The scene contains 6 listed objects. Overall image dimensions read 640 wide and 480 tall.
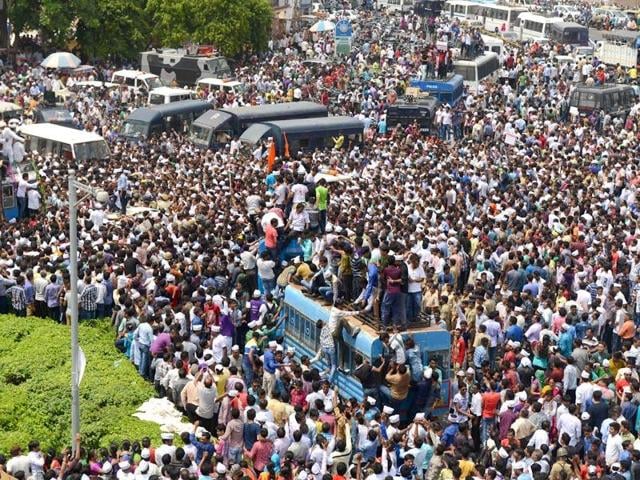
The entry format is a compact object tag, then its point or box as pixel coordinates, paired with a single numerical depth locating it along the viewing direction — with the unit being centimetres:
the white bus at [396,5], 8169
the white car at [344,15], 7238
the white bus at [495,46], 5839
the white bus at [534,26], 6838
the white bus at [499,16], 7356
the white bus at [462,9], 7631
